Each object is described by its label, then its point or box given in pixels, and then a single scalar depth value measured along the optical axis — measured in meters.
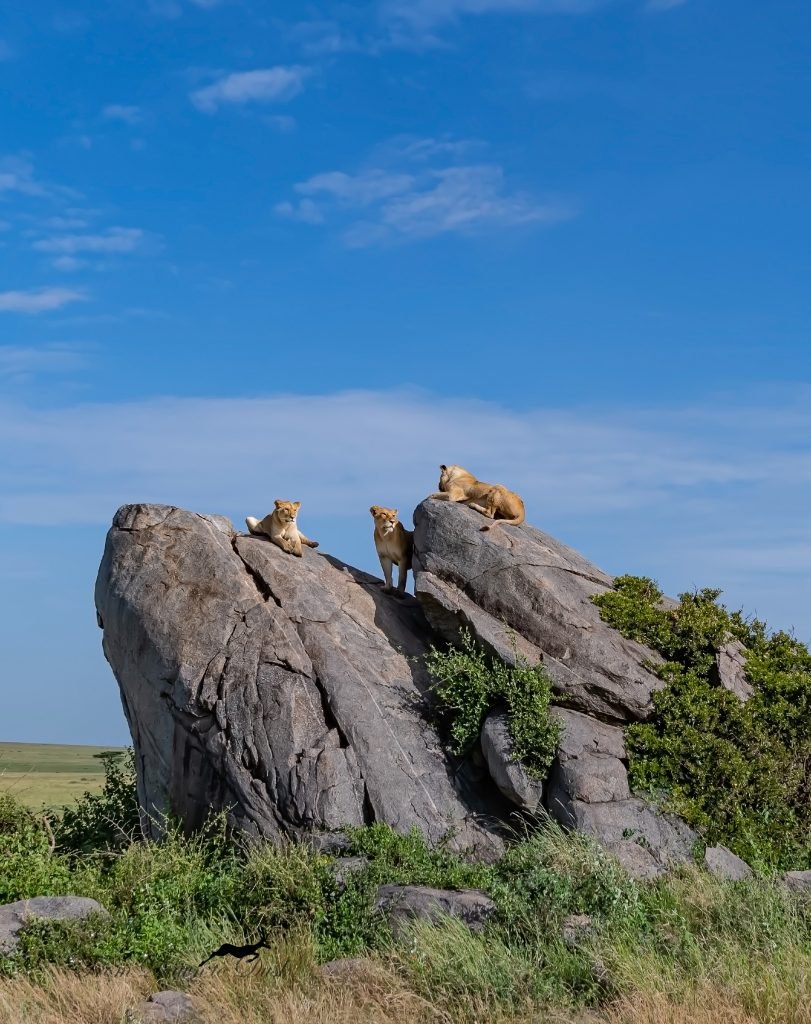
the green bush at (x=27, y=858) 14.99
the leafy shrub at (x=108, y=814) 19.20
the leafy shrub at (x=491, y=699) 16.28
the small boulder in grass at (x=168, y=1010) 9.98
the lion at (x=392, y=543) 19.88
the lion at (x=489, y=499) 19.61
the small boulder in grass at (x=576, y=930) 11.35
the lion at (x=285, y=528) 19.45
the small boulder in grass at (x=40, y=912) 12.61
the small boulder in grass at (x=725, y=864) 15.10
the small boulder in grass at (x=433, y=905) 12.43
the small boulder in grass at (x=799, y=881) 13.21
